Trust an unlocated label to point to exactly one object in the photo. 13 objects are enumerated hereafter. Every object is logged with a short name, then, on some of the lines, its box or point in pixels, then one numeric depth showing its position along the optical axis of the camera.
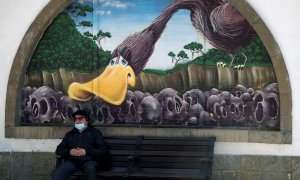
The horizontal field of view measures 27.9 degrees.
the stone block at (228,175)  8.80
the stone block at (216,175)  8.86
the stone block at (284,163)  8.60
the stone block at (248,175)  8.71
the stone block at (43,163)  9.27
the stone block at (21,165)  9.31
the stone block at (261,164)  8.66
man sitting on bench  8.43
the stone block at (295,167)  8.58
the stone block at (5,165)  9.34
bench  8.49
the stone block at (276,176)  8.62
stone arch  8.63
